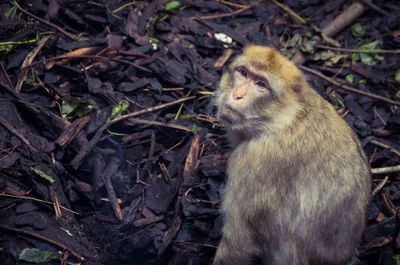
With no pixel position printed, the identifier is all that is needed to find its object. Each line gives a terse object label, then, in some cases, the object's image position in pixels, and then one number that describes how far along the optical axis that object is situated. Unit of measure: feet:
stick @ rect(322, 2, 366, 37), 25.18
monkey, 16.35
